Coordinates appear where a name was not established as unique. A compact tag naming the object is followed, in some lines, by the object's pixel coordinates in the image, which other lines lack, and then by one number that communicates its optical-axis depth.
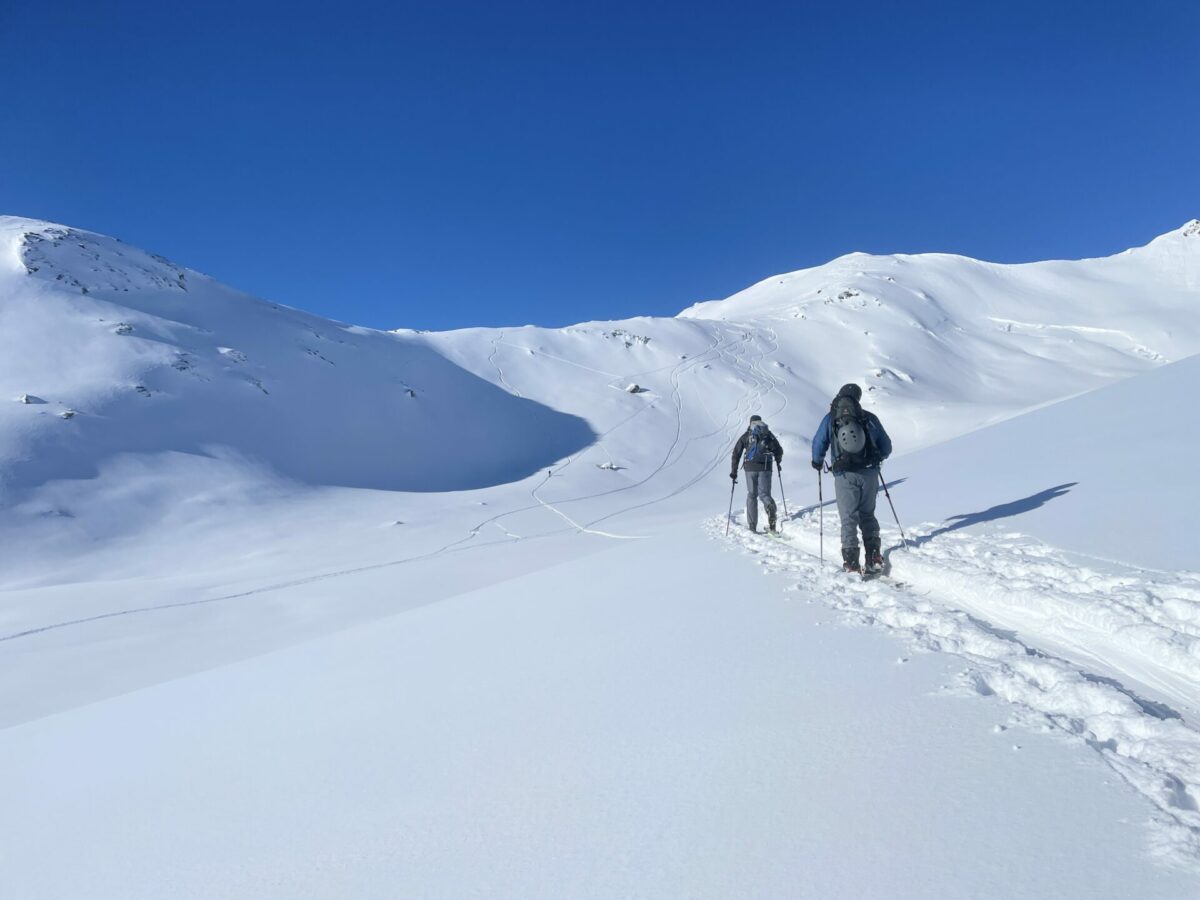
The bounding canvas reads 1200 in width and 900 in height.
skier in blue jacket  6.15
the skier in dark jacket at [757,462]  10.43
